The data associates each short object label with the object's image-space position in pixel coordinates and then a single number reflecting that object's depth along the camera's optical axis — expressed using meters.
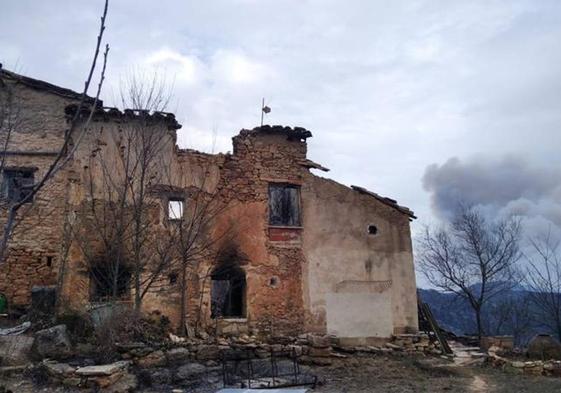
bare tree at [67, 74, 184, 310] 13.17
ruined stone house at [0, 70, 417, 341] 14.45
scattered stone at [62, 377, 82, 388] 9.47
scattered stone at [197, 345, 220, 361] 11.87
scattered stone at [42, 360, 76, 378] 9.62
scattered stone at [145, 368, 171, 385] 10.30
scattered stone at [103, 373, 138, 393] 9.43
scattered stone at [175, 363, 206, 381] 10.61
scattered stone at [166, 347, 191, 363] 11.39
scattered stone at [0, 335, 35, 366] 10.37
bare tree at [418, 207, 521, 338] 22.41
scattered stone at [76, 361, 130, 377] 9.51
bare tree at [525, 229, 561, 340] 20.50
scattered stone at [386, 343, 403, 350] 14.93
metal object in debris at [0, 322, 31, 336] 11.60
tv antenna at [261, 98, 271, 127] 18.31
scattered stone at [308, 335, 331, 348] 12.89
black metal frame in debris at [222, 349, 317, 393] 10.09
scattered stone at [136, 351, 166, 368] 11.03
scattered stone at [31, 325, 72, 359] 10.74
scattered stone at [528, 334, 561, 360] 14.30
